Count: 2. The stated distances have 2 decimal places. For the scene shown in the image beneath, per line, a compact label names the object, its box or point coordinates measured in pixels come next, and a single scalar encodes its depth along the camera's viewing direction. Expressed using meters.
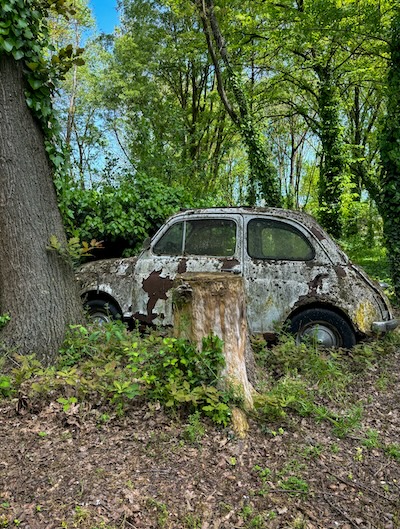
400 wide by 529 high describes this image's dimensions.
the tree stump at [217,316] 3.33
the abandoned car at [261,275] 4.96
